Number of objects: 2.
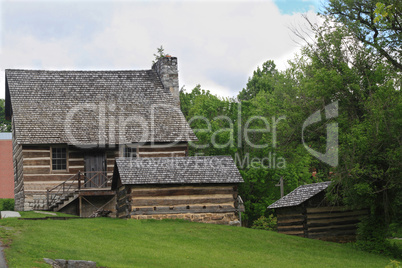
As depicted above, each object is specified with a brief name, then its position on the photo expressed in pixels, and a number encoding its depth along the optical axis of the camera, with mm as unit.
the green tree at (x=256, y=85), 67688
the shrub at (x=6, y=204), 47844
